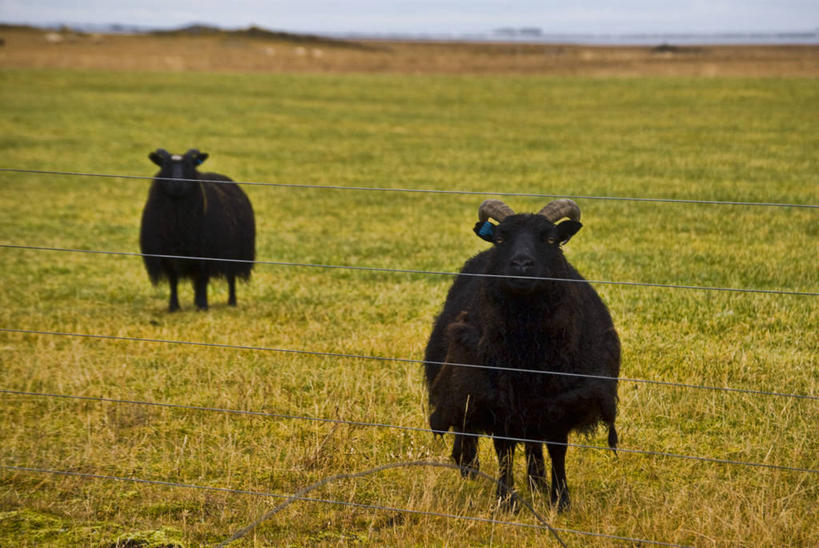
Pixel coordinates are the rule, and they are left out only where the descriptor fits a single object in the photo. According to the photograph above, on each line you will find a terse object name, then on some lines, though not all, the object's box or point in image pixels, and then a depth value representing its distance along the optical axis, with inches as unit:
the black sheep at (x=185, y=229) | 936.9
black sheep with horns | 433.1
